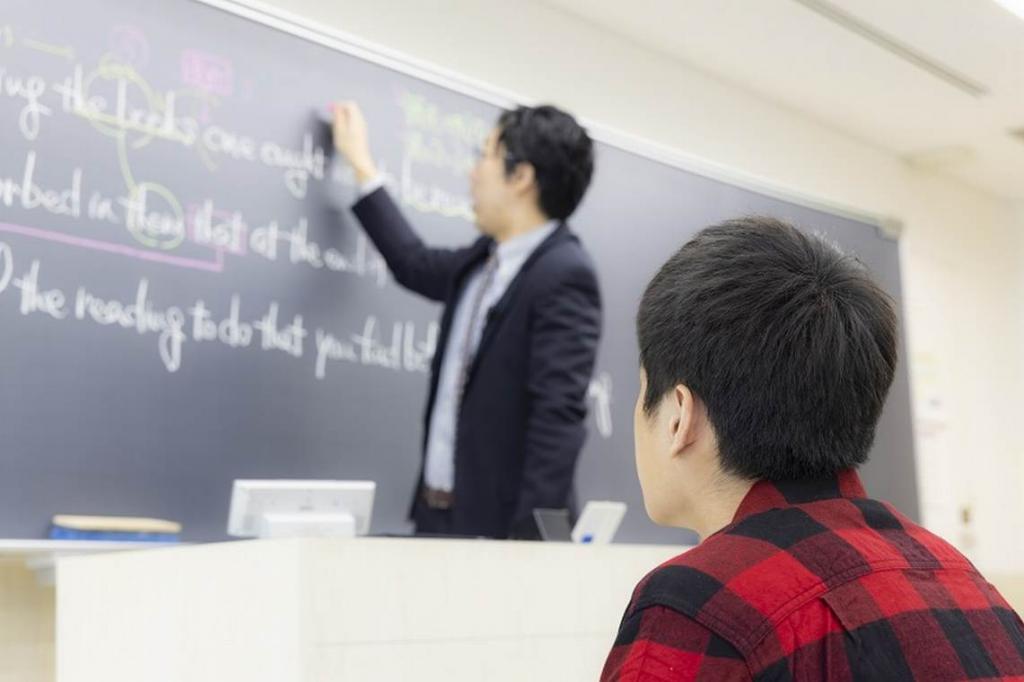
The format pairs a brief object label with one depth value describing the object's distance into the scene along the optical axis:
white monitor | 1.91
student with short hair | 0.81
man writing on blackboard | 2.29
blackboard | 2.06
